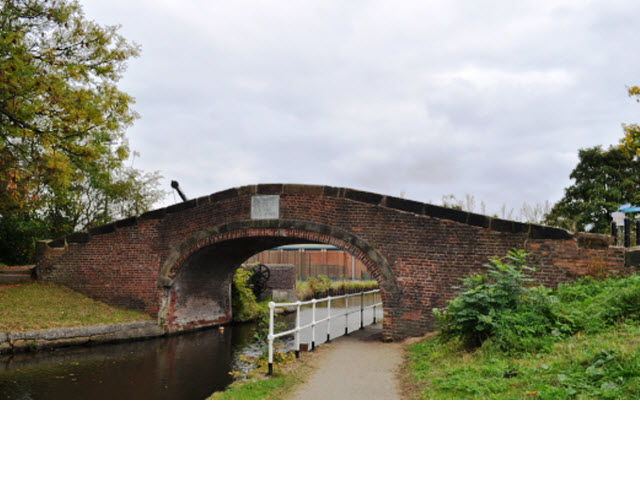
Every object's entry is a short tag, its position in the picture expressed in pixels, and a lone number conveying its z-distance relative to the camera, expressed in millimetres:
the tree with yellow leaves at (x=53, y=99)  11391
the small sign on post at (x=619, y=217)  11586
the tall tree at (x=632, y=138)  13372
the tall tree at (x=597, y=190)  20953
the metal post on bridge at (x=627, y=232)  10911
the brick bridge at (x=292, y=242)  9312
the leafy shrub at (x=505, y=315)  6035
